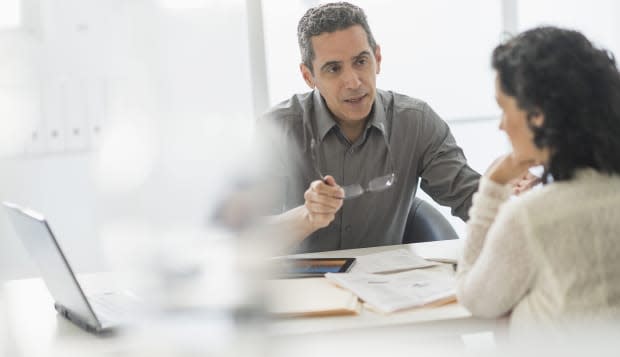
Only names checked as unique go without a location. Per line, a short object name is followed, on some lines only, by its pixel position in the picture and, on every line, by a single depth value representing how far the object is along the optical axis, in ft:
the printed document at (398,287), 6.82
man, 8.34
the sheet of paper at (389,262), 7.38
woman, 5.91
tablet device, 7.34
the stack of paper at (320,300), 6.74
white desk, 6.51
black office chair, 8.46
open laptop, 5.93
